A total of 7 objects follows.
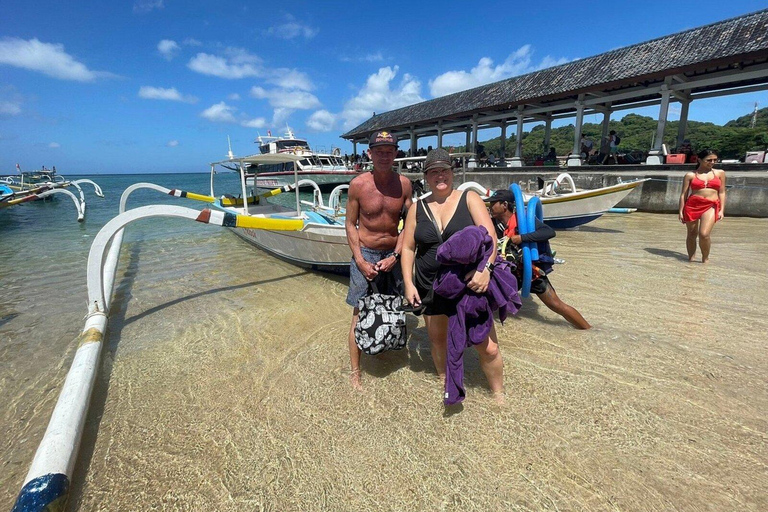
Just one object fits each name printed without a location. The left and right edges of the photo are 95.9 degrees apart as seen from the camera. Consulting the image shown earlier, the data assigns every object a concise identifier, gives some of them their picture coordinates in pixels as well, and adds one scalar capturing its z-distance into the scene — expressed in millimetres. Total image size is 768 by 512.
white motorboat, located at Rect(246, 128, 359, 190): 25453
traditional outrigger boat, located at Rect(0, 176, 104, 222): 10555
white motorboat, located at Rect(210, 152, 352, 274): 4895
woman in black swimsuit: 2043
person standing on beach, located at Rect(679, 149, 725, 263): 5000
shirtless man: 2633
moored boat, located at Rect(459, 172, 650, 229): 7805
